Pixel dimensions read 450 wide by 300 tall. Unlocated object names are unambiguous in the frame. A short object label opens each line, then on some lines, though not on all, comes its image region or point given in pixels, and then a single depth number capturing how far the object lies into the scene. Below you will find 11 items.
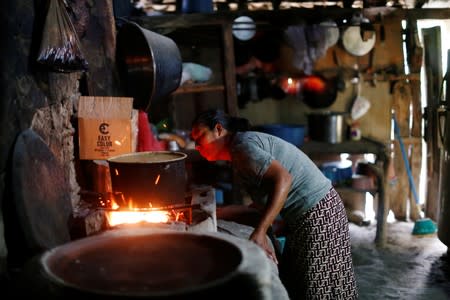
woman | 3.59
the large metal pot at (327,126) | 7.30
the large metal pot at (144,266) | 1.87
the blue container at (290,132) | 7.00
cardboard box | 3.86
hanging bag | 2.90
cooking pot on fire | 3.17
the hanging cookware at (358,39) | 7.08
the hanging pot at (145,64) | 4.14
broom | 7.25
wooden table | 6.98
